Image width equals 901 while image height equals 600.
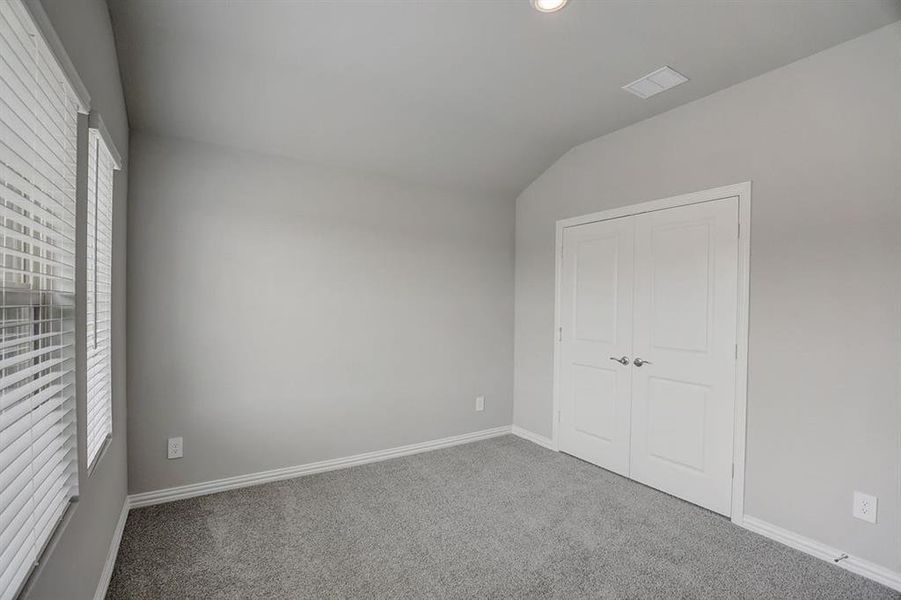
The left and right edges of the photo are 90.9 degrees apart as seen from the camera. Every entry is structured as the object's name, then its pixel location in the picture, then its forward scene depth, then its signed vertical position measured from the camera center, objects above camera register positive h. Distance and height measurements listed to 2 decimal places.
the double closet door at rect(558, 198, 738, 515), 2.75 -0.34
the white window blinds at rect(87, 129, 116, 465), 1.77 +0.00
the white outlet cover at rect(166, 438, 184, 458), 2.81 -1.00
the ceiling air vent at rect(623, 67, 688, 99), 2.52 +1.28
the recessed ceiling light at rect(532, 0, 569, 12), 1.91 +1.27
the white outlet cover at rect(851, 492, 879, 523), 2.13 -0.99
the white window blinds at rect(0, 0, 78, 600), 0.97 -0.01
